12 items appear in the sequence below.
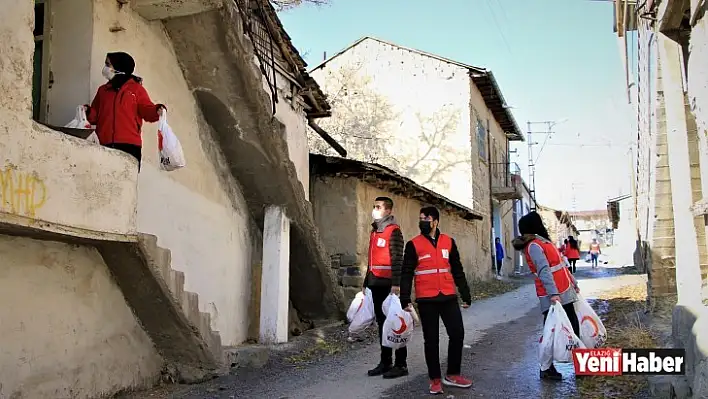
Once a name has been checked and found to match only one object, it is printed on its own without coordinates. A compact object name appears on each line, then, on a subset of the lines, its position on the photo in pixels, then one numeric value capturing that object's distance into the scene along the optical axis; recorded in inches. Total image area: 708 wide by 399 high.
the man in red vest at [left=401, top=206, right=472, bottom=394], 201.6
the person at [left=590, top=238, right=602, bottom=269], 1242.6
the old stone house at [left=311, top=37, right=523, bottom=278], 778.2
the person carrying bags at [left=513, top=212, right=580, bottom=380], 210.5
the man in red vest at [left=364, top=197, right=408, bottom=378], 228.2
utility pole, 1246.3
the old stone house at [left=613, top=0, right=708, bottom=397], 171.6
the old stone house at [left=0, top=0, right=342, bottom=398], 151.2
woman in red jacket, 183.0
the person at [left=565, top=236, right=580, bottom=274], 864.3
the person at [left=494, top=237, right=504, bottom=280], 911.0
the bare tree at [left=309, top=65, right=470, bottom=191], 785.6
